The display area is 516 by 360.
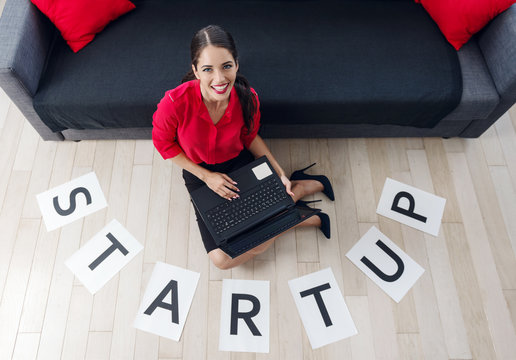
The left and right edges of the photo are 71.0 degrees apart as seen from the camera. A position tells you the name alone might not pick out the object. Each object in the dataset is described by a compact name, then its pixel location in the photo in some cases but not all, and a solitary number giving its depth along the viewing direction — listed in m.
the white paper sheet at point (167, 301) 1.66
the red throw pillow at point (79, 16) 1.73
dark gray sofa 1.70
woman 1.17
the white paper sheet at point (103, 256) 1.75
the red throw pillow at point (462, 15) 1.70
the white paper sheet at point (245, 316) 1.64
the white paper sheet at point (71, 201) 1.88
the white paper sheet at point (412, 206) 1.91
